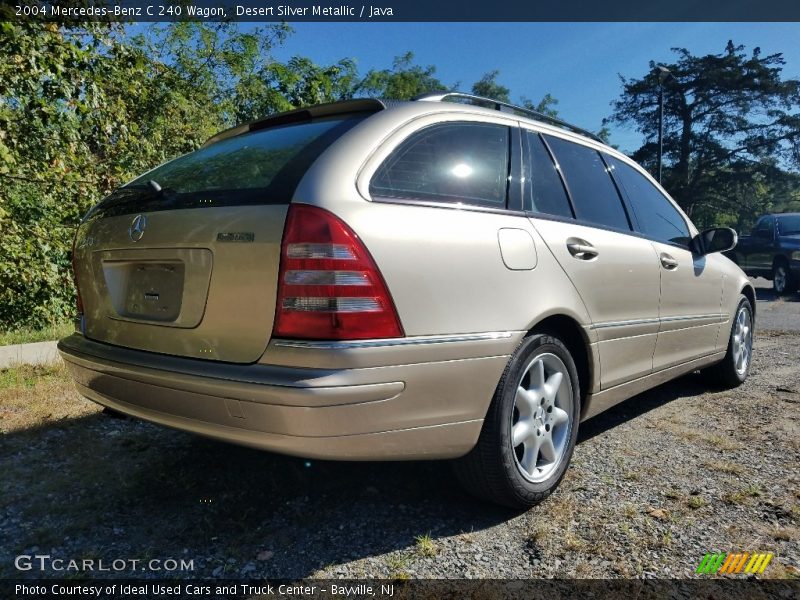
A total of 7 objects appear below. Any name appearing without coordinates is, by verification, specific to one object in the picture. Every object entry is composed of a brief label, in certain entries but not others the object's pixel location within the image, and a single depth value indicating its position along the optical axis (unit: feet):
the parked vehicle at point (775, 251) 41.57
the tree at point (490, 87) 123.24
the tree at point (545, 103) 122.83
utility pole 59.38
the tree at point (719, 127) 110.52
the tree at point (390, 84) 76.33
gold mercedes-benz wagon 6.20
